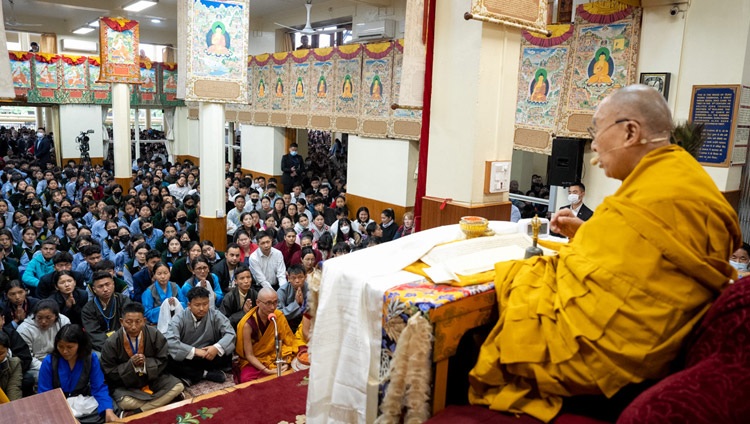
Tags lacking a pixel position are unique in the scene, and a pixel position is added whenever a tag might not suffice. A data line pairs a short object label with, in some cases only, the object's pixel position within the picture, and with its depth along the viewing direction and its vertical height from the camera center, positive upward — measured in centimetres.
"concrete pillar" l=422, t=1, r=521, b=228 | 350 +15
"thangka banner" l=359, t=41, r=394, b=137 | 980 +76
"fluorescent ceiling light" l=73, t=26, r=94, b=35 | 1686 +270
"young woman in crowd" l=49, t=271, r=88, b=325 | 507 -171
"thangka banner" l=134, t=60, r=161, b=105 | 1680 +97
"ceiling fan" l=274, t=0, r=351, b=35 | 1145 +210
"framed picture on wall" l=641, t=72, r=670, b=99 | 601 +68
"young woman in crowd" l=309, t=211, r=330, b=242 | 860 -163
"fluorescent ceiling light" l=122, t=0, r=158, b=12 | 1134 +242
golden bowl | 242 -41
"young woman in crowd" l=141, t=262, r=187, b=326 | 553 -179
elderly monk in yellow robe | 164 -45
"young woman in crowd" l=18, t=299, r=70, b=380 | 444 -177
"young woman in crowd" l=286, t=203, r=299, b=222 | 924 -147
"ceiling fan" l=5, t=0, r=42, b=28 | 1367 +242
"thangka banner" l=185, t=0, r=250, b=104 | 716 +95
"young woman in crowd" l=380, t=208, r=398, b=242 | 860 -152
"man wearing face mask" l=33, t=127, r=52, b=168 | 1552 -104
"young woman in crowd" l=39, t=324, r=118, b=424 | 395 -188
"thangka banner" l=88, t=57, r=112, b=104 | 1620 +89
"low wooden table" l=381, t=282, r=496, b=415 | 185 -63
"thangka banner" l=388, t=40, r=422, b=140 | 940 +21
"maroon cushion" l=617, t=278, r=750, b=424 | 139 -63
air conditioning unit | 1061 +194
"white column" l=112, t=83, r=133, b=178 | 1189 -23
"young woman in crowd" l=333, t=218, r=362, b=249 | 859 -166
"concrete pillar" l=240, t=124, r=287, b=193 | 1370 -66
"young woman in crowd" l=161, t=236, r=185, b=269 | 691 -169
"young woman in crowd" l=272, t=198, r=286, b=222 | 916 -142
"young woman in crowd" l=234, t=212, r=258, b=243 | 815 -151
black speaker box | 708 -31
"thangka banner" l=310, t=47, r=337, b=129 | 1113 +81
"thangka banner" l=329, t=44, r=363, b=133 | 1046 +81
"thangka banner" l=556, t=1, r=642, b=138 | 641 +98
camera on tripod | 1593 -78
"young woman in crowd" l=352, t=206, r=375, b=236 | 887 -157
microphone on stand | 435 -184
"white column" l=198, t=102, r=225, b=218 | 772 -54
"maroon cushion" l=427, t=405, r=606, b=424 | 176 -94
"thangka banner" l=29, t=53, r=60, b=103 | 1533 +103
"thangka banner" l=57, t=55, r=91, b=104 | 1583 +104
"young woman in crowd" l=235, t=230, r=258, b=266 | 711 -158
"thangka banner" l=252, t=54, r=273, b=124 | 1323 +88
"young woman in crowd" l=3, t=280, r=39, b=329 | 490 -173
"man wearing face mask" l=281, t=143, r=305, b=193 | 1254 -100
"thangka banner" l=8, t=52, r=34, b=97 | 1495 +116
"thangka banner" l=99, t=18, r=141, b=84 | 1134 +144
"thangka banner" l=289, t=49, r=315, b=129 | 1180 +83
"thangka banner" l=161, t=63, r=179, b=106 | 1727 +121
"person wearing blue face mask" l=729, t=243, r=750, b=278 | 464 -98
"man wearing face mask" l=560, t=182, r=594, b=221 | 656 -74
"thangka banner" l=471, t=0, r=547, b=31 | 327 +77
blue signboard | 561 +28
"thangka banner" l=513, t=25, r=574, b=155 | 712 +67
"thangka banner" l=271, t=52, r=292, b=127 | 1248 +87
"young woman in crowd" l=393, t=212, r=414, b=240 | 811 -144
